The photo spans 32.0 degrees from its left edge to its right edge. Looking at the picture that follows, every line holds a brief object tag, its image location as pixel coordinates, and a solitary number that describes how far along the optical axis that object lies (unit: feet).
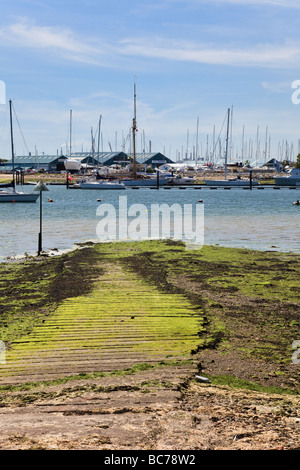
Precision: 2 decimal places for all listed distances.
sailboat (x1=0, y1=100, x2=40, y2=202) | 235.81
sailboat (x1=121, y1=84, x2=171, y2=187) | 482.69
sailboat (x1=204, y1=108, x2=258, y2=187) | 502.79
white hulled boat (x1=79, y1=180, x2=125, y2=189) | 431.43
